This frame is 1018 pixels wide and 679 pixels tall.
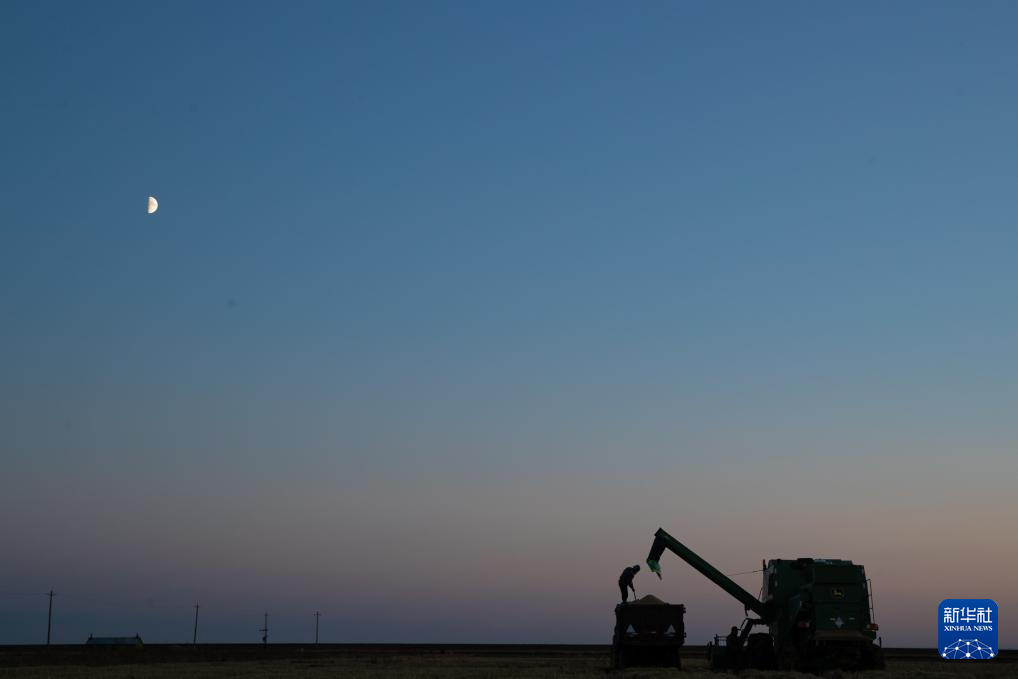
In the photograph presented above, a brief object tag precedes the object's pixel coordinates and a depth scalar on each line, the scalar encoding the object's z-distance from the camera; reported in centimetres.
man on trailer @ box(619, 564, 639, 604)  4603
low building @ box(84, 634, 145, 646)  15800
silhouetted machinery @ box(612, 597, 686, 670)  4316
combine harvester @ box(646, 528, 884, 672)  4138
